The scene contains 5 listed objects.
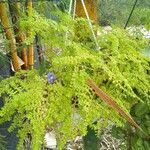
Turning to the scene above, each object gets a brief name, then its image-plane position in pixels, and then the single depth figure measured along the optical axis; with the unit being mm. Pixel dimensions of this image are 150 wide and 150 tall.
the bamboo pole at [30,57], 1316
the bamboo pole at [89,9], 881
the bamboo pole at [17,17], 1310
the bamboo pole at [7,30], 1192
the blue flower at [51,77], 610
